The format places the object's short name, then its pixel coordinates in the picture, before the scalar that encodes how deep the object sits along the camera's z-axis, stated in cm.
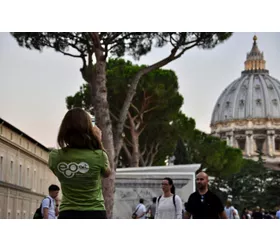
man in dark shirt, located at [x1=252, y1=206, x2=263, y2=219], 1287
